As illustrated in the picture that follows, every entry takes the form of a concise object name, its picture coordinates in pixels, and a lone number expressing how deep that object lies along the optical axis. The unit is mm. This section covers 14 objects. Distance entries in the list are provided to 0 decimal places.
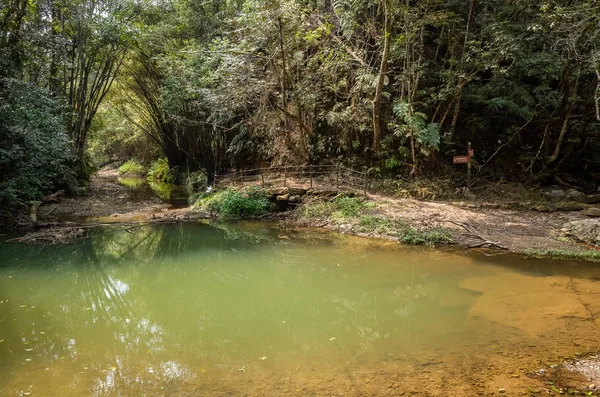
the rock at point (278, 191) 14359
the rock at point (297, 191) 14211
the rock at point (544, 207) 11833
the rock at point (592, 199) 12188
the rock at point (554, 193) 12836
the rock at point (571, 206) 11688
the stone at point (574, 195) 12397
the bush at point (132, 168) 35638
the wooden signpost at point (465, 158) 12883
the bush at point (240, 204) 14141
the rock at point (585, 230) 9219
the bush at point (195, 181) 20694
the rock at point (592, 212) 10836
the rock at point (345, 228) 11652
